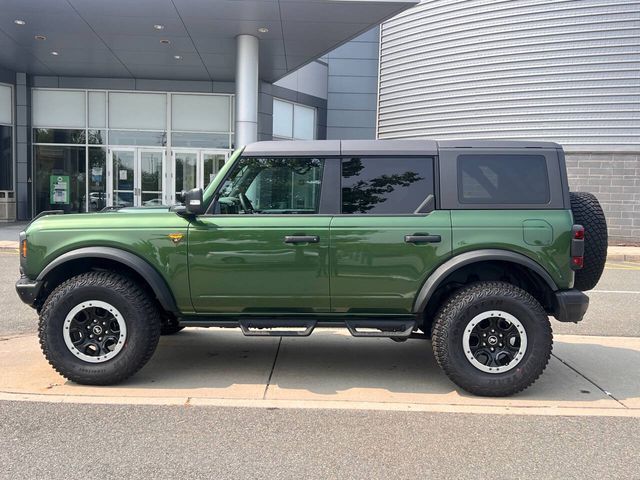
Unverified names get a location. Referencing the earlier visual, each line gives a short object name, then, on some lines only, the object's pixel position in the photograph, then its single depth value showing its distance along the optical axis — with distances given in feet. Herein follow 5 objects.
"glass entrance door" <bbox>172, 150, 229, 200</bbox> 64.44
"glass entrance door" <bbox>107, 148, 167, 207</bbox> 64.18
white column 48.98
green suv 13.87
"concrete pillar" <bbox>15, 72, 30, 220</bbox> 63.10
